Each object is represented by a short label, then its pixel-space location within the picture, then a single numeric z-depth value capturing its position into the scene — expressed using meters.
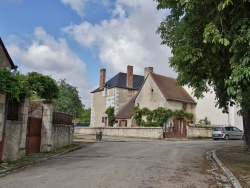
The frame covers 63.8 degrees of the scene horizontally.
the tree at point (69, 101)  41.64
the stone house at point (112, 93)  31.54
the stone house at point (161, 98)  24.72
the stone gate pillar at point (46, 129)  9.81
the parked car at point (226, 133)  20.40
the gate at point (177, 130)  22.30
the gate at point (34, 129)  8.96
